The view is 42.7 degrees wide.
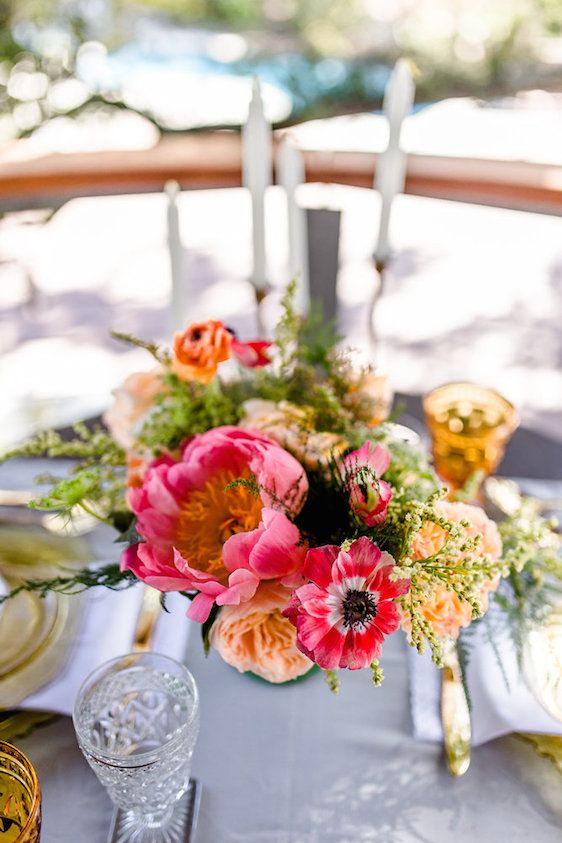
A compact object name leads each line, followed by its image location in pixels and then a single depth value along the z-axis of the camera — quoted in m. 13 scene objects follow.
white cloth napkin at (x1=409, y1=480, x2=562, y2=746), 0.63
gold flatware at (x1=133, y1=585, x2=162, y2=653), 0.70
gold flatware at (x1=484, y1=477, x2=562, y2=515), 0.84
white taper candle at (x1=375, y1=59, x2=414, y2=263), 0.98
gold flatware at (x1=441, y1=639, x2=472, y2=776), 0.61
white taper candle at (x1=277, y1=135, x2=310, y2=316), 0.98
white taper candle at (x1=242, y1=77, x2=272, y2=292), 0.96
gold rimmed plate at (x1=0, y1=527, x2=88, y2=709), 0.65
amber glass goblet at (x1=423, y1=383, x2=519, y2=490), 0.85
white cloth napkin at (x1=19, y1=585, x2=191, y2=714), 0.64
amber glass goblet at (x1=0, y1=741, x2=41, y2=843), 0.50
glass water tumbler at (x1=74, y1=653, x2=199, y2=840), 0.52
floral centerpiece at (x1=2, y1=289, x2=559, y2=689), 0.47
